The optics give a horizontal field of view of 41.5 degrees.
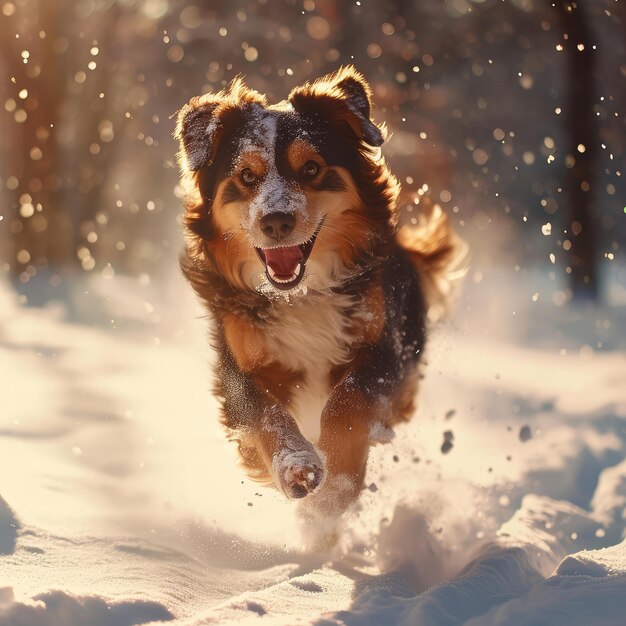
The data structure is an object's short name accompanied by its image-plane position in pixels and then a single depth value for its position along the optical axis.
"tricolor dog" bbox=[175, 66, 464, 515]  3.24
